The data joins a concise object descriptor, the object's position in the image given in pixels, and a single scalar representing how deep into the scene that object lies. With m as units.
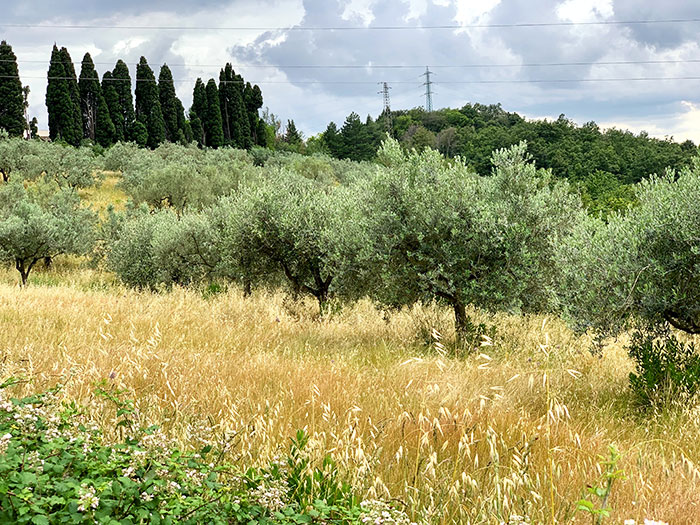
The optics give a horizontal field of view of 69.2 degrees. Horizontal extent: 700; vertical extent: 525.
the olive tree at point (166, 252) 20.89
